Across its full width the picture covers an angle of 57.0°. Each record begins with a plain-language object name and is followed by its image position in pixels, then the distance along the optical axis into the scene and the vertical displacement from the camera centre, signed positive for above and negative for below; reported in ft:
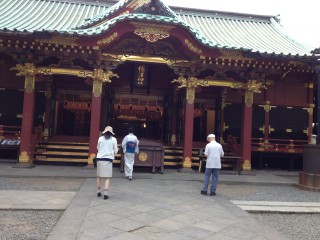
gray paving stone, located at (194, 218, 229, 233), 15.53 -4.70
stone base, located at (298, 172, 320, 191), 28.45 -3.77
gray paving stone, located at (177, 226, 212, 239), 14.39 -4.73
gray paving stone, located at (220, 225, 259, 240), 14.60 -4.73
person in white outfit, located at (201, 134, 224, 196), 24.04 -1.94
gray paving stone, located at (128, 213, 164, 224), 16.30 -4.64
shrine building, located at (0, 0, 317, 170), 34.14 +7.64
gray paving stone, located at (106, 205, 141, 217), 17.29 -4.58
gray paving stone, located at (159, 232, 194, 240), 13.95 -4.74
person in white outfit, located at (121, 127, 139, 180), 29.48 -1.48
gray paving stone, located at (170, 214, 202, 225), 16.56 -4.67
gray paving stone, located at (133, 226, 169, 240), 14.02 -4.72
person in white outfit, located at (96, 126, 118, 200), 20.80 -1.53
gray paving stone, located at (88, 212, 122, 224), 15.78 -4.60
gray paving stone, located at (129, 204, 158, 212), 18.49 -4.58
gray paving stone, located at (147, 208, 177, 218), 17.59 -4.63
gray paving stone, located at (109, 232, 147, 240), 13.53 -4.71
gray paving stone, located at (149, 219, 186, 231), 15.39 -4.70
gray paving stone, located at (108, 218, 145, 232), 14.96 -4.67
